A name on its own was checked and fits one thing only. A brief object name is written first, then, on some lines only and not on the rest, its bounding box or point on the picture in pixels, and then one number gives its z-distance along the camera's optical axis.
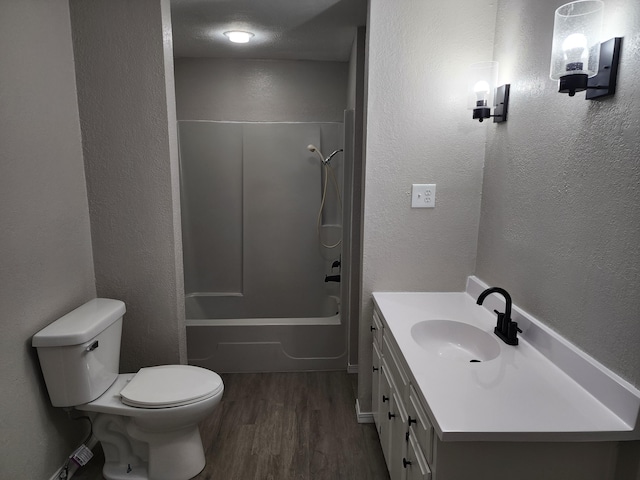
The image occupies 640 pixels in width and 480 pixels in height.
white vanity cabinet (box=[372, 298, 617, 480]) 1.09
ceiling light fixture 2.74
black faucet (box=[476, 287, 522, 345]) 1.53
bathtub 2.80
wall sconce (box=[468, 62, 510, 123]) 1.82
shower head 3.29
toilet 1.72
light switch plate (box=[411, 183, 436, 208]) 2.06
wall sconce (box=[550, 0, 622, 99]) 1.16
